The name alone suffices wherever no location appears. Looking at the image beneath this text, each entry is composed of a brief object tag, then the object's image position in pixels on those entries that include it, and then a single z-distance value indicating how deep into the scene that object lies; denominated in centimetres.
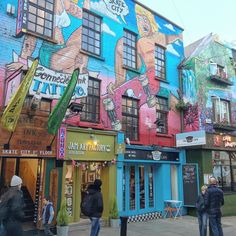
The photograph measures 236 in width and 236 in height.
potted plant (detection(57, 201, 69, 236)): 882
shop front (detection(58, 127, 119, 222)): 1018
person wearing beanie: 530
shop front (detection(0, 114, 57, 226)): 864
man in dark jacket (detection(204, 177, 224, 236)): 780
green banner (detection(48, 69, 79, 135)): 853
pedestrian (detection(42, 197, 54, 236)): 859
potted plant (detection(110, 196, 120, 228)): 1051
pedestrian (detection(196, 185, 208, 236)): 834
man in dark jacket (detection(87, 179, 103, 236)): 697
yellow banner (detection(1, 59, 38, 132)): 765
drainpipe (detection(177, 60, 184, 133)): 1497
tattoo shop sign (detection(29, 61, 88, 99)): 983
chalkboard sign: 1348
